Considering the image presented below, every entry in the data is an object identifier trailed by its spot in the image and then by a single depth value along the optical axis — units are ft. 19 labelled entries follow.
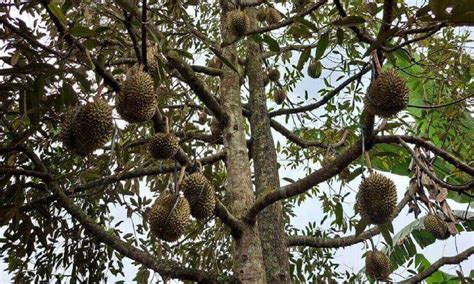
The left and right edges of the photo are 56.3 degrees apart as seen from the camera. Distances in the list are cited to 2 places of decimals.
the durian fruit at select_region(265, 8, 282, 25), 11.22
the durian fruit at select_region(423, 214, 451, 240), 7.35
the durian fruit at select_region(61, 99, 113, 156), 4.55
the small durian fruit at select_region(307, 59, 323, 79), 10.29
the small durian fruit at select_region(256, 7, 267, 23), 11.61
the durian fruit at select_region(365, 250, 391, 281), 7.52
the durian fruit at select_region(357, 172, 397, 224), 4.96
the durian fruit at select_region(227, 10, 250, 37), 8.91
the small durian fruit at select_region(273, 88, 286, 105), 12.23
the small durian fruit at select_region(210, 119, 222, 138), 9.11
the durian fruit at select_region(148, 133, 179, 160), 5.36
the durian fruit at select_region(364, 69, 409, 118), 4.30
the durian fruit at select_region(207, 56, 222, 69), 11.59
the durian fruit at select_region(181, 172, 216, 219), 5.49
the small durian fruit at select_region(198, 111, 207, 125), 11.32
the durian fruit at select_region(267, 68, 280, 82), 12.21
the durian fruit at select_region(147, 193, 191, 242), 5.16
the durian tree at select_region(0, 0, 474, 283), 4.53
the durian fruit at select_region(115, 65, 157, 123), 4.68
